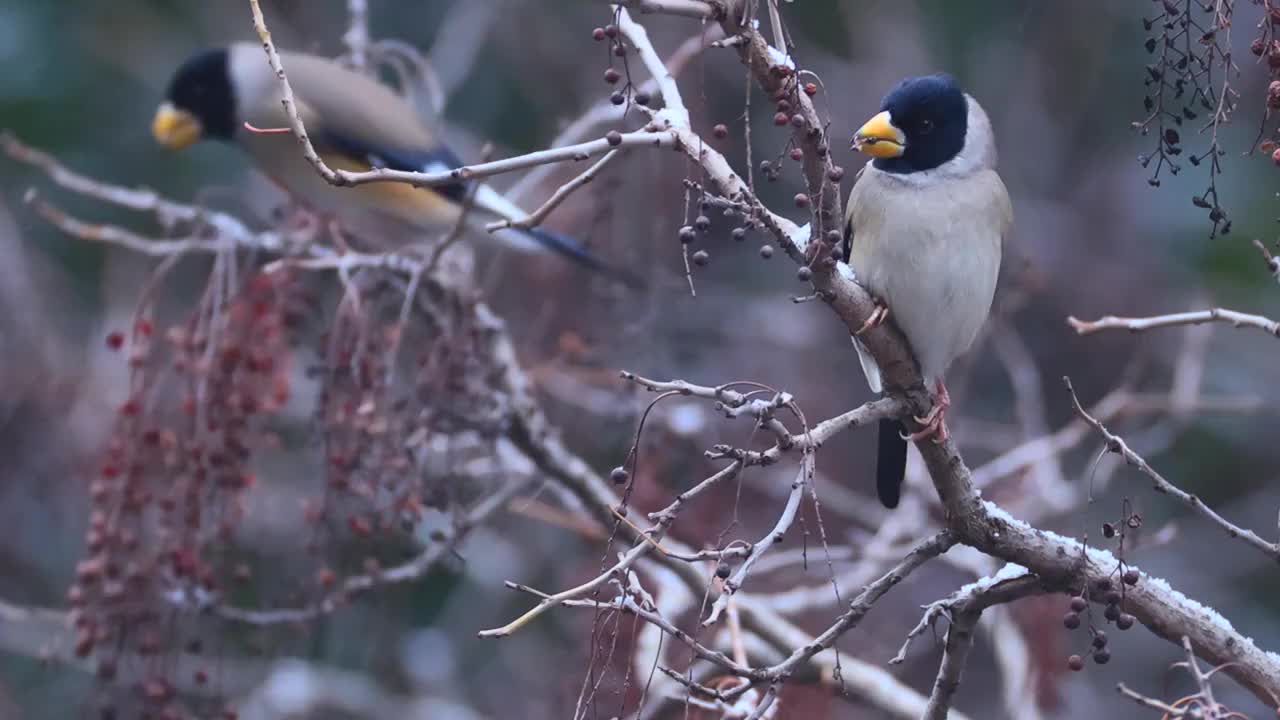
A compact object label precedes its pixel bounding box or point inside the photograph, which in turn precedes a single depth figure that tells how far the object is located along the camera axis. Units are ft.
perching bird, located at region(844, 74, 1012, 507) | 17.92
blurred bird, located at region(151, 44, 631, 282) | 27.35
